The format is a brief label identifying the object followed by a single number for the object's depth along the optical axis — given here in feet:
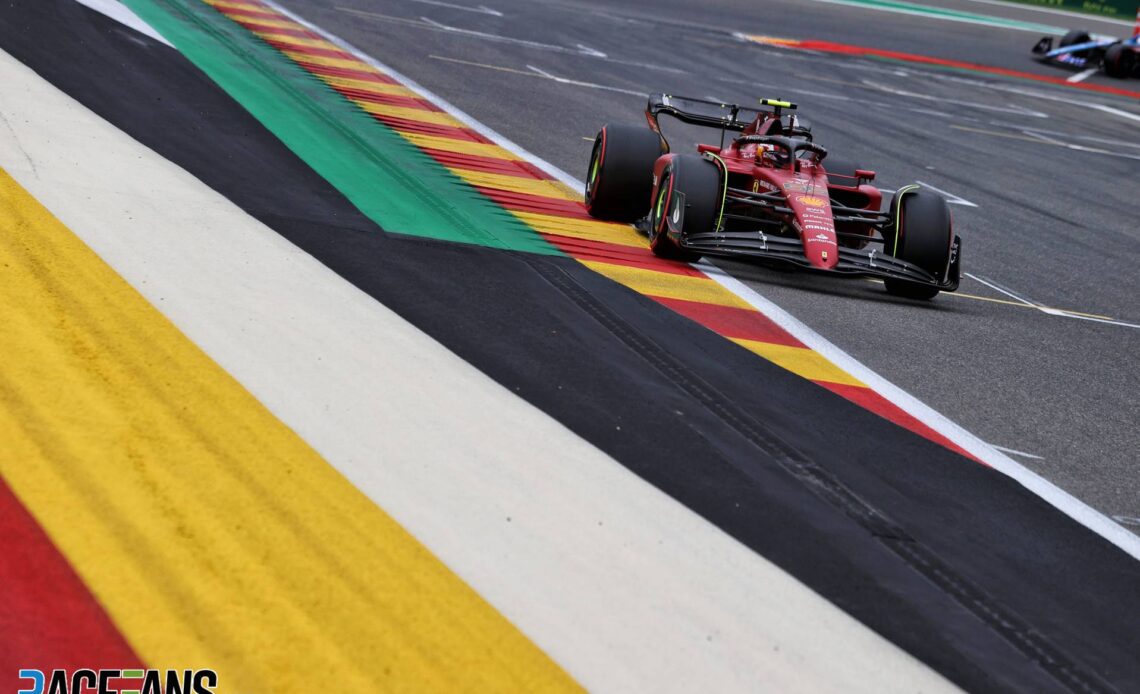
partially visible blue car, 211.82
